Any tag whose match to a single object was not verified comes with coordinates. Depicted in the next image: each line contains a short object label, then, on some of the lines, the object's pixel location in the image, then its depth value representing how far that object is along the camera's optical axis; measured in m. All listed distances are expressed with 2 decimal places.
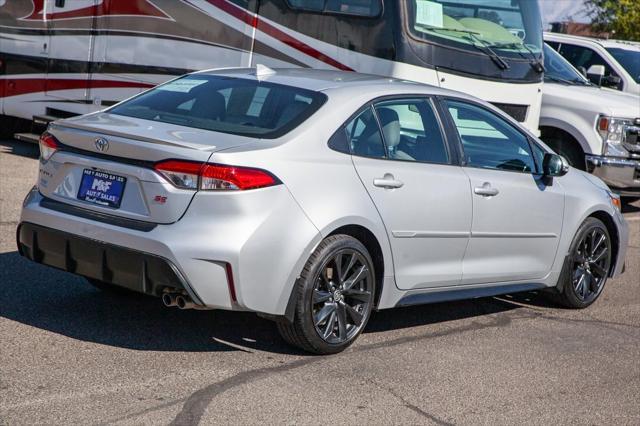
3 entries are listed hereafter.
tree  29.41
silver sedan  5.44
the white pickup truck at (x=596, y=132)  12.25
